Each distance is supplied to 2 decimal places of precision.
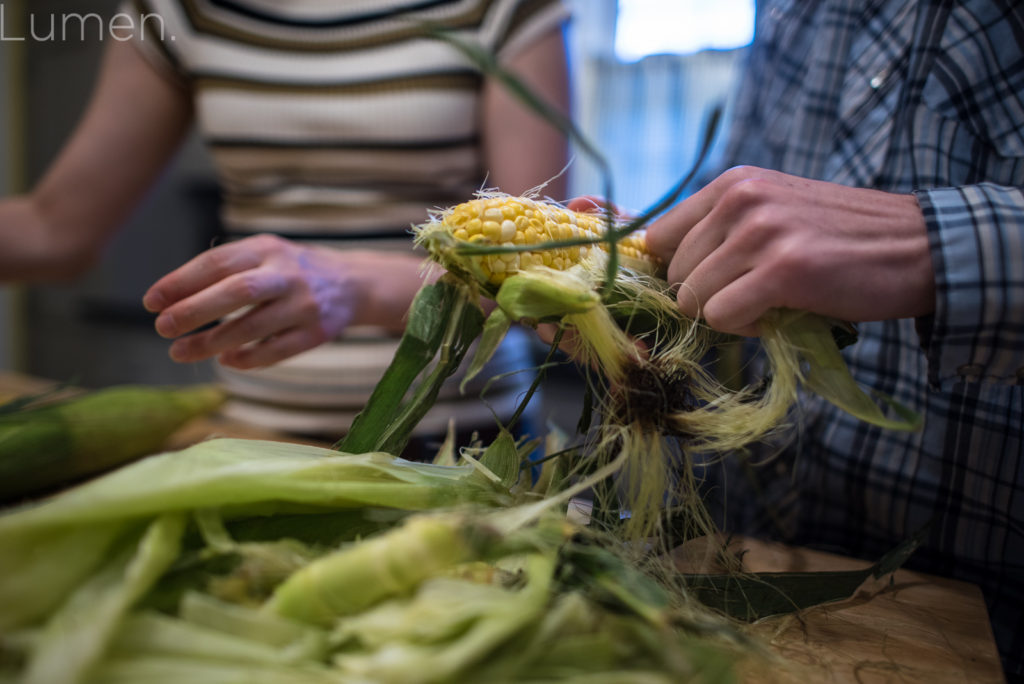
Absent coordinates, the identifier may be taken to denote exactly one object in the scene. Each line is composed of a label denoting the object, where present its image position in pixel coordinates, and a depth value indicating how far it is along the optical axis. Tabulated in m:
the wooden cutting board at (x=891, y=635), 0.40
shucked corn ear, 0.44
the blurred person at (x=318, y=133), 0.87
